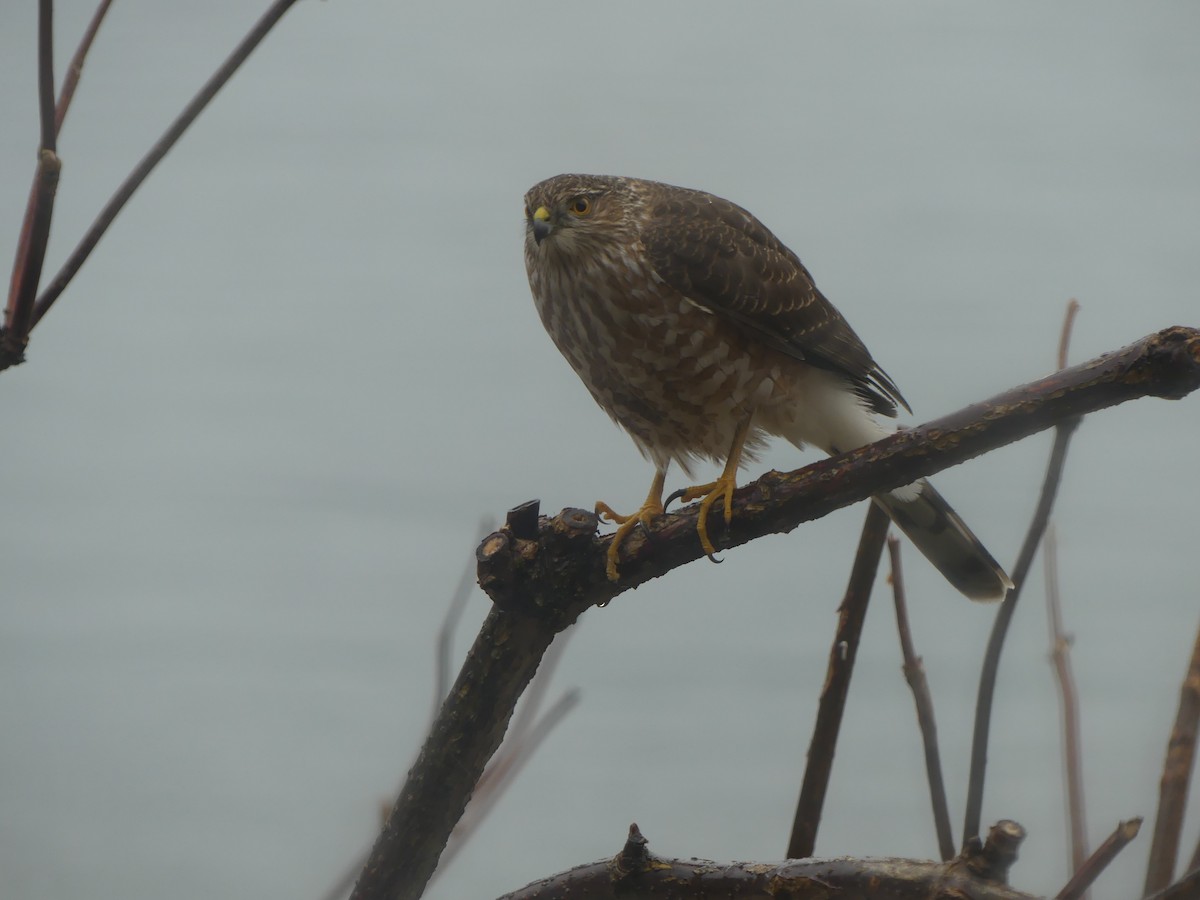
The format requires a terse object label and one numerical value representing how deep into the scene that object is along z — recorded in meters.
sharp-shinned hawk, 8.88
